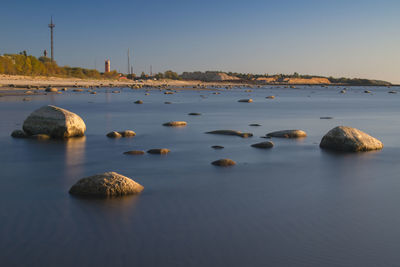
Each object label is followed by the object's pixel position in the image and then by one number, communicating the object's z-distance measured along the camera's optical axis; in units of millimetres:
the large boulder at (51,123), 13586
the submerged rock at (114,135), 15031
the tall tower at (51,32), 119075
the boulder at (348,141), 12125
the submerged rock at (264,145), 12758
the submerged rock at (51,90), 54969
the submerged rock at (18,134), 14170
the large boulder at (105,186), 7141
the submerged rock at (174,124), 19375
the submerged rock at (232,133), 15296
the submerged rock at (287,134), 15047
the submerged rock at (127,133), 15381
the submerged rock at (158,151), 11691
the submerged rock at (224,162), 10070
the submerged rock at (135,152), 11480
